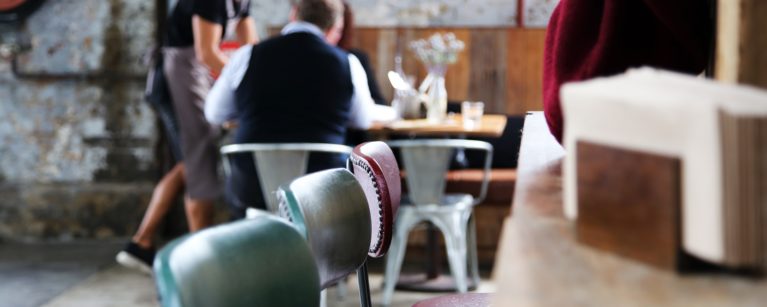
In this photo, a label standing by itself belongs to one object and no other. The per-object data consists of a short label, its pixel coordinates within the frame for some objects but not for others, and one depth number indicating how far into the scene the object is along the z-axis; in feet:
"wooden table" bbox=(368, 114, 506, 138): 14.55
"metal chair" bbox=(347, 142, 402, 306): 7.21
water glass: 15.51
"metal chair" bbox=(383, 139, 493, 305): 14.57
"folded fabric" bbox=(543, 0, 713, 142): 4.68
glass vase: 15.56
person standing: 15.81
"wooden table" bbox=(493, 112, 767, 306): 2.60
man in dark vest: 12.82
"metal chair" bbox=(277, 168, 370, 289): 5.59
